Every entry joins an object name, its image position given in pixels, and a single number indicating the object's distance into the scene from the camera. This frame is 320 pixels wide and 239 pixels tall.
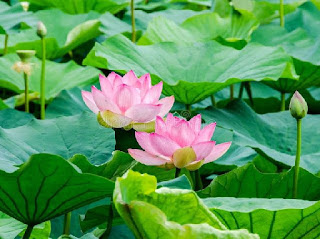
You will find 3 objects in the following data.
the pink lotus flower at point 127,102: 3.35
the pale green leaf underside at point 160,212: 2.75
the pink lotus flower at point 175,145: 3.15
